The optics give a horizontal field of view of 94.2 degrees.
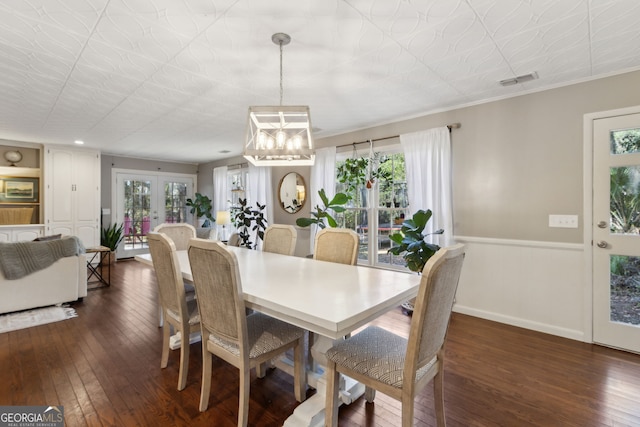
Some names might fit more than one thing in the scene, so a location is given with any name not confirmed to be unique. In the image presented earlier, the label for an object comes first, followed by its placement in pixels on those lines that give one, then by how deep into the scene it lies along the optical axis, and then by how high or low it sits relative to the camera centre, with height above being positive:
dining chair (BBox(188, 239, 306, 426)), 1.51 -0.68
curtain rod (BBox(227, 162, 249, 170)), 6.34 +0.99
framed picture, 5.27 +0.39
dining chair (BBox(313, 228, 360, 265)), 2.52 -0.31
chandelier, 2.00 +0.55
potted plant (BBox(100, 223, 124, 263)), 6.19 -0.56
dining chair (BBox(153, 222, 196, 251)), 3.38 -0.25
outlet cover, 2.76 -0.10
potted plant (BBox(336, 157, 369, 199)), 4.19 +0.55
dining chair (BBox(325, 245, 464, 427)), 1.24 -0.71
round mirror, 5.11 +0.33
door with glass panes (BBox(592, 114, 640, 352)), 2.51 -0.18
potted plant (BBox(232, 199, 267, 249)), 5.54 -0.26
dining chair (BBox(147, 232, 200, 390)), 1.93 -0.56
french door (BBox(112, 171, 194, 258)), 6.76 +0.16
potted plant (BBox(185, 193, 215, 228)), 7.11 +0.10
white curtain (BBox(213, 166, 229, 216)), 6.81 +0.50
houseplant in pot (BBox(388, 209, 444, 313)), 3.12 -0.34
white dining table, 1.29 -0.44
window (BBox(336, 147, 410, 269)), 4.06 +0.04
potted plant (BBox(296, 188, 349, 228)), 4.06 +0.03
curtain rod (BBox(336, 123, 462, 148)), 3.41 +0.99
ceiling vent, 2.59 +1.19
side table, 4.50 -1.09
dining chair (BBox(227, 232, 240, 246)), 4.27 -0.42
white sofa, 3.26 -0.87
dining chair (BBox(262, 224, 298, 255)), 3.06 -0.30
